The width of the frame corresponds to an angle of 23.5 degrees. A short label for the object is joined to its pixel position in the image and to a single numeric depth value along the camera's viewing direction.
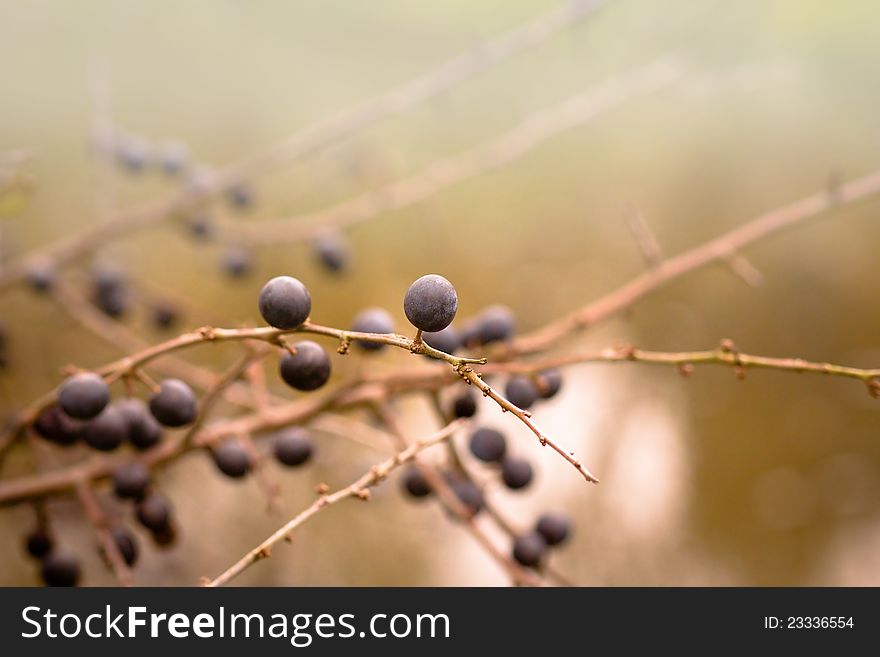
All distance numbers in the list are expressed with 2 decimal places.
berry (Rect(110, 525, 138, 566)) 0.60
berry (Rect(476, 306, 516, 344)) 0.58
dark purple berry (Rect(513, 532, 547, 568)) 0.60
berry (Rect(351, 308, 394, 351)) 0.56
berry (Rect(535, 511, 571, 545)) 0.61
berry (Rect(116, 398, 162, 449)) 0.58
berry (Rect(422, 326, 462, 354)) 0.55
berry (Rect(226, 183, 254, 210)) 0.79
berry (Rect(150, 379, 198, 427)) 0.55
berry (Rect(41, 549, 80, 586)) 0.60
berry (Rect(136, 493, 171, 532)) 0.59
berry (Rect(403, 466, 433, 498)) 0.61
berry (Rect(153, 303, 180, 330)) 0.74
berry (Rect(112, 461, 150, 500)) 0.59
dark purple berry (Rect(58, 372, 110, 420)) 0.54
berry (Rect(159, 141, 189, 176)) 0.79
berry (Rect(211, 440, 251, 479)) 0.58
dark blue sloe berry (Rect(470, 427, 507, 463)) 0.59
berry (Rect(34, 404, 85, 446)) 0.58
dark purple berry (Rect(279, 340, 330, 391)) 0.53
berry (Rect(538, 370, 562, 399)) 0.57
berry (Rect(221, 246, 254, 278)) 0.78
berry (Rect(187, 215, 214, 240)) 0.76
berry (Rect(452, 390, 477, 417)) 0.57
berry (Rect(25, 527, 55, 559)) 0.60
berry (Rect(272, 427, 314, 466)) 0.59
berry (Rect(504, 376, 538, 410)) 0.56
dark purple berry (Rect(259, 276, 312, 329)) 0.51
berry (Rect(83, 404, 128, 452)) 0.57
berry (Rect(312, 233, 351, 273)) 0.73
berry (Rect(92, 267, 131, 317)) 0.71
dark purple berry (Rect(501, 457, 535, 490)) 0.60
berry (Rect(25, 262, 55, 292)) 0.69
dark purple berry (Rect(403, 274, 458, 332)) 0.50
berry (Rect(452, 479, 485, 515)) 0.60
